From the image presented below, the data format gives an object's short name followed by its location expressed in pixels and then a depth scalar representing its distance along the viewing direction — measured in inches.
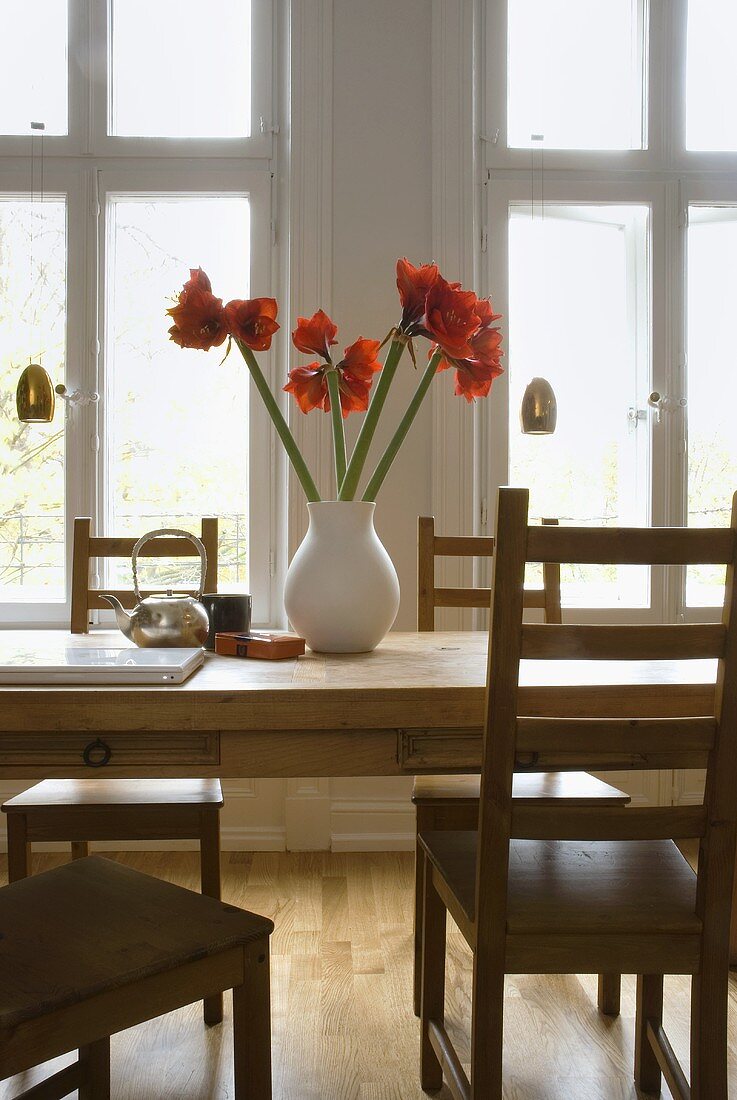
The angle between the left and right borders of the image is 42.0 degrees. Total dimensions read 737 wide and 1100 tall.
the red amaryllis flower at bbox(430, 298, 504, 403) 65.6
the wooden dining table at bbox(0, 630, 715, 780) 50.4
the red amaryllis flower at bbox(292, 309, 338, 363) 65.9
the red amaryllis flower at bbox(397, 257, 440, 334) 62.4
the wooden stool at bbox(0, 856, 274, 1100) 39.3
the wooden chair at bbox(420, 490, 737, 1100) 45.2
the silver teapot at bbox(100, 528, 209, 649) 64.9
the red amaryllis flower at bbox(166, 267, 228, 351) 63.9
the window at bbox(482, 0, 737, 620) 123.3
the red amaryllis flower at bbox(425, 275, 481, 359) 61.7
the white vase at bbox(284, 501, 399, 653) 66.6
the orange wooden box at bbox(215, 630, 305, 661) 64.2
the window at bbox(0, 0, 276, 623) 120.7
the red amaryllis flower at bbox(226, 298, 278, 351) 64.3
